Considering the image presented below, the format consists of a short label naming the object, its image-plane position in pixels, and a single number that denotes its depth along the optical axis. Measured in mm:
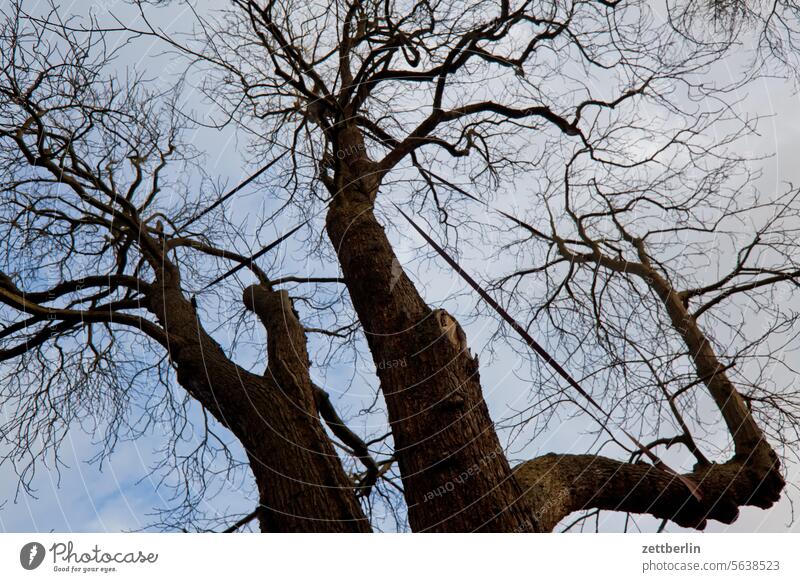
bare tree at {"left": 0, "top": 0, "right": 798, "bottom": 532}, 2898
